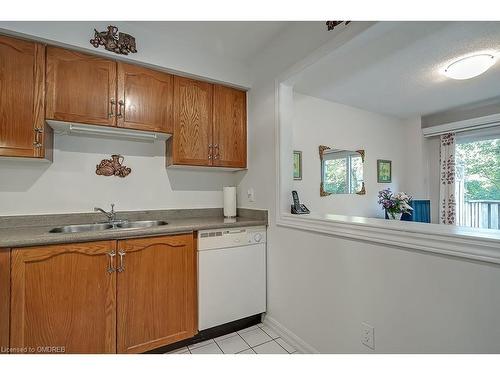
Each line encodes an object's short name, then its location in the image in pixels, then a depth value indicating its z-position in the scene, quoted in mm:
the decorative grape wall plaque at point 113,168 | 1971
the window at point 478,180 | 3176
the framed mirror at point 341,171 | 2953
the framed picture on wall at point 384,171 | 3553
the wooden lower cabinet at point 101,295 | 1278
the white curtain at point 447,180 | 3502
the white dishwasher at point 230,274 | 1801
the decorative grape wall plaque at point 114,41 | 1670
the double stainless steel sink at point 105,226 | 1790
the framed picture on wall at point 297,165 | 2719
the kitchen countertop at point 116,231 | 1293
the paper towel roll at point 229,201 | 2342
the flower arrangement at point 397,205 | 2664
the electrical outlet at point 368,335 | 1302
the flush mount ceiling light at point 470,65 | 1953
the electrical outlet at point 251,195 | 2279
